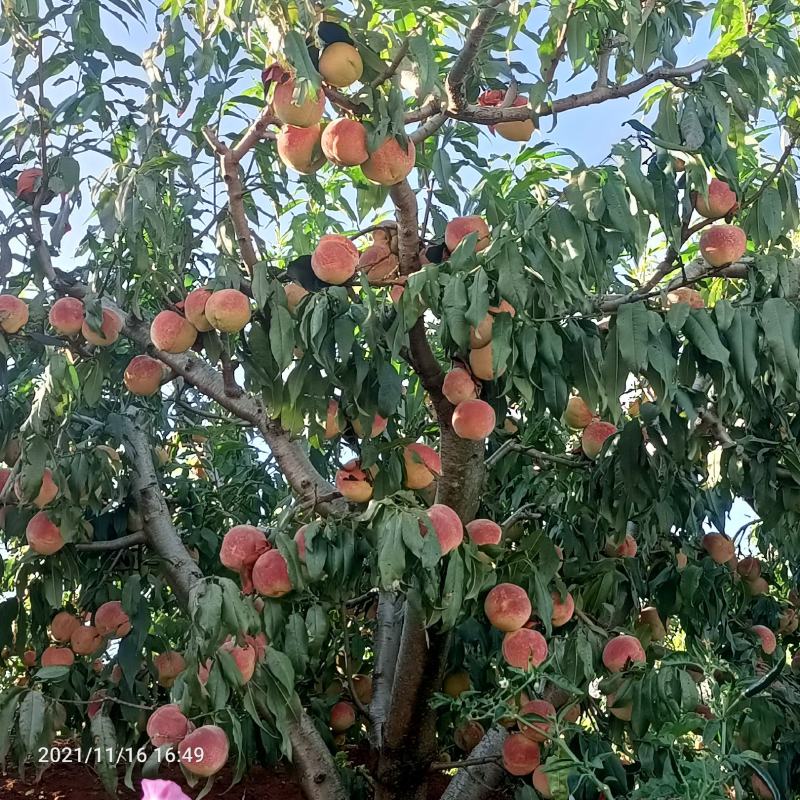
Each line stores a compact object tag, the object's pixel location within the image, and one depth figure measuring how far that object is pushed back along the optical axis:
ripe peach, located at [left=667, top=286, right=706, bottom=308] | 2.05
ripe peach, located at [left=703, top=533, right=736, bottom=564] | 2.58
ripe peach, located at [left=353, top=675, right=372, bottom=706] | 2.78
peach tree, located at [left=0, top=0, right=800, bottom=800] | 1.53
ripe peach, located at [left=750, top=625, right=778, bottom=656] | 2.57
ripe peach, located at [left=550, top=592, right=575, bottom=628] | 2.02
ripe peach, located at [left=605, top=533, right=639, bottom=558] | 2.29
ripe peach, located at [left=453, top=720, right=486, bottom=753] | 2.58
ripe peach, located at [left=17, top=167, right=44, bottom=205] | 2.28
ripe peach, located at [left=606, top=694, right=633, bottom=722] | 1.79
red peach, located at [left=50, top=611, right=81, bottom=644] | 2.54
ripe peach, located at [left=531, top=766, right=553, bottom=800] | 1.91
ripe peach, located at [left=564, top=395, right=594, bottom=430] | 2.38
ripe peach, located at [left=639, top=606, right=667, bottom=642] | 2.55
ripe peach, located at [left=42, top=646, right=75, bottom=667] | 2.39
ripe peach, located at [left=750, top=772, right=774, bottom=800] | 2.28
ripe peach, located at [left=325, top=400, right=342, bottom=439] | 2.07
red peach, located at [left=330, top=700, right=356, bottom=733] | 2.57
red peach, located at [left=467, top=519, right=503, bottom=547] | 1.92
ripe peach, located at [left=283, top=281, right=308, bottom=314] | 1.81
